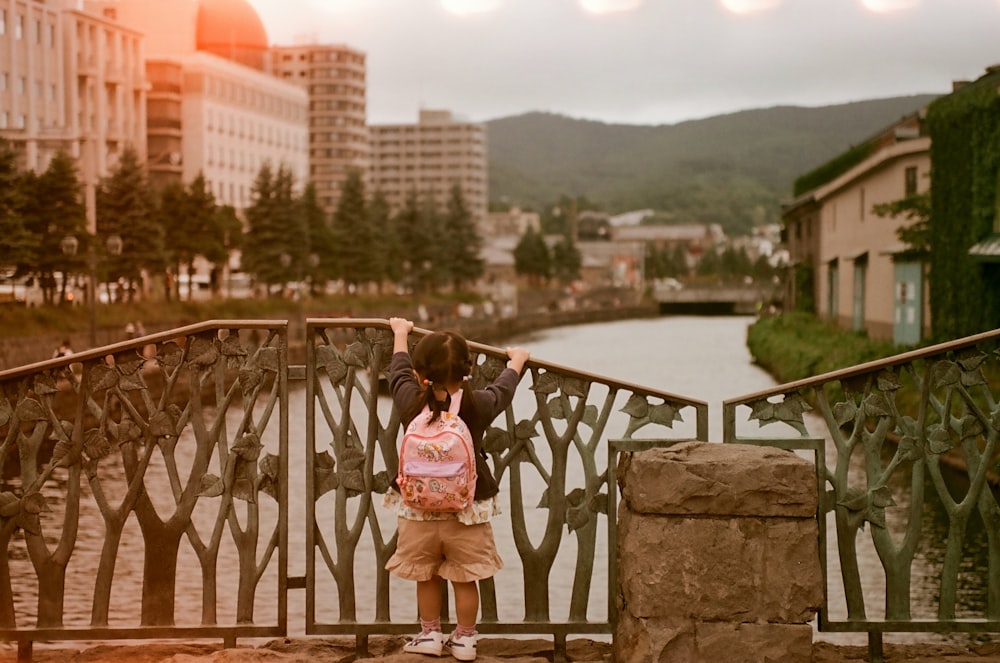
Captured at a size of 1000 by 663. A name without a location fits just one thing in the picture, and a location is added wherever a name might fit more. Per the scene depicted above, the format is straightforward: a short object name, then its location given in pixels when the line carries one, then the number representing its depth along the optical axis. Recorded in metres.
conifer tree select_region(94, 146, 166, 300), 51.44
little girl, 5.62
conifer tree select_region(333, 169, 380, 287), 78.69
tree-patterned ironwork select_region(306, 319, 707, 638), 5.80
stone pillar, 5.46
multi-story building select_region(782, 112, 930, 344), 38.66
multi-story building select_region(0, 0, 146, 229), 60.94
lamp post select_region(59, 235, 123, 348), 34.16
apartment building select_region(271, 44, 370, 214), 153.38
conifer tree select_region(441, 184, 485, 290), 98.19
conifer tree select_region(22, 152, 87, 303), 41.62
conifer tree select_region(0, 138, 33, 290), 37.44
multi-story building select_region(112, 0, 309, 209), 93.25
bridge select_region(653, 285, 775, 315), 140.88
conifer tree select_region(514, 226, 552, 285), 144.12
